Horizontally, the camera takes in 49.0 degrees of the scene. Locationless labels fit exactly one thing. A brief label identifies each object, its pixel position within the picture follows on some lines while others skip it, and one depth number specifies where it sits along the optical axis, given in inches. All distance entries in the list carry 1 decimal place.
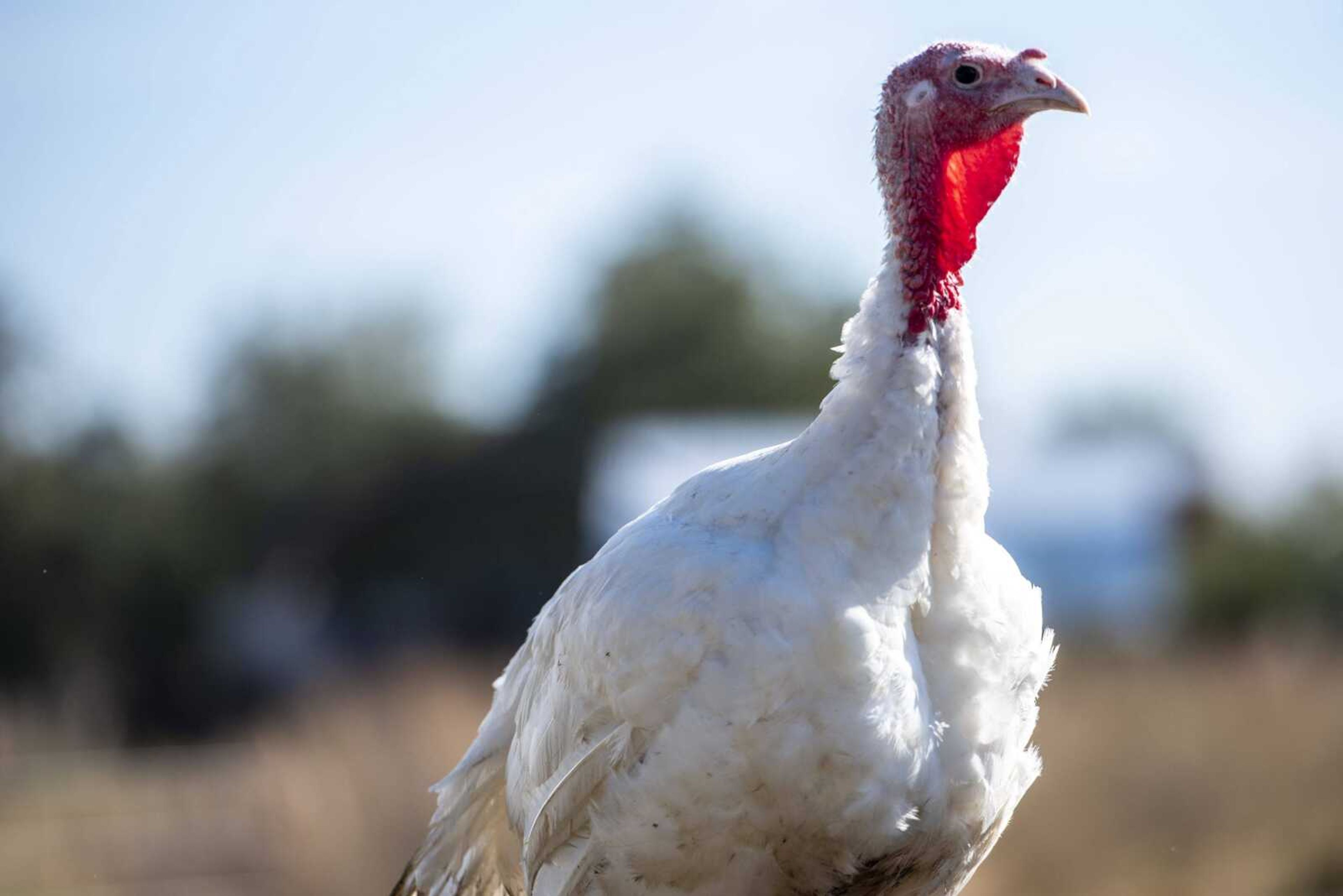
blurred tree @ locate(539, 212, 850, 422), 1159.0
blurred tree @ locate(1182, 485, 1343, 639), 840.9
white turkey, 130.3
